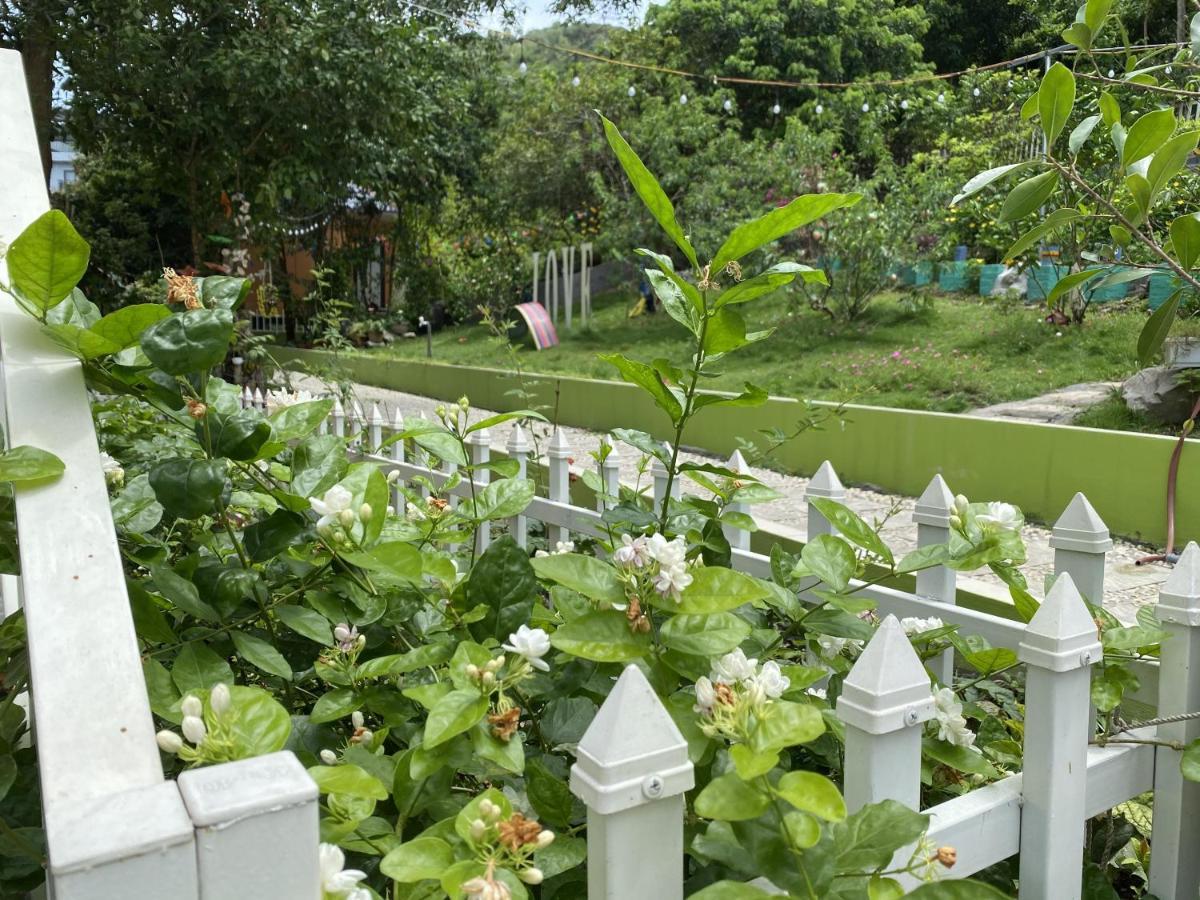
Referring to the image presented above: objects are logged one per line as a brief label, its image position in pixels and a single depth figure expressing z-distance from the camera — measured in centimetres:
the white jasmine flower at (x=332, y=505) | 100
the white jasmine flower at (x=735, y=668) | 86
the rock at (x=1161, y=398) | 577
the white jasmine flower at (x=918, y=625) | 139
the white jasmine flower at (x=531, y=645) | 83
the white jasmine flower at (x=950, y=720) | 109
